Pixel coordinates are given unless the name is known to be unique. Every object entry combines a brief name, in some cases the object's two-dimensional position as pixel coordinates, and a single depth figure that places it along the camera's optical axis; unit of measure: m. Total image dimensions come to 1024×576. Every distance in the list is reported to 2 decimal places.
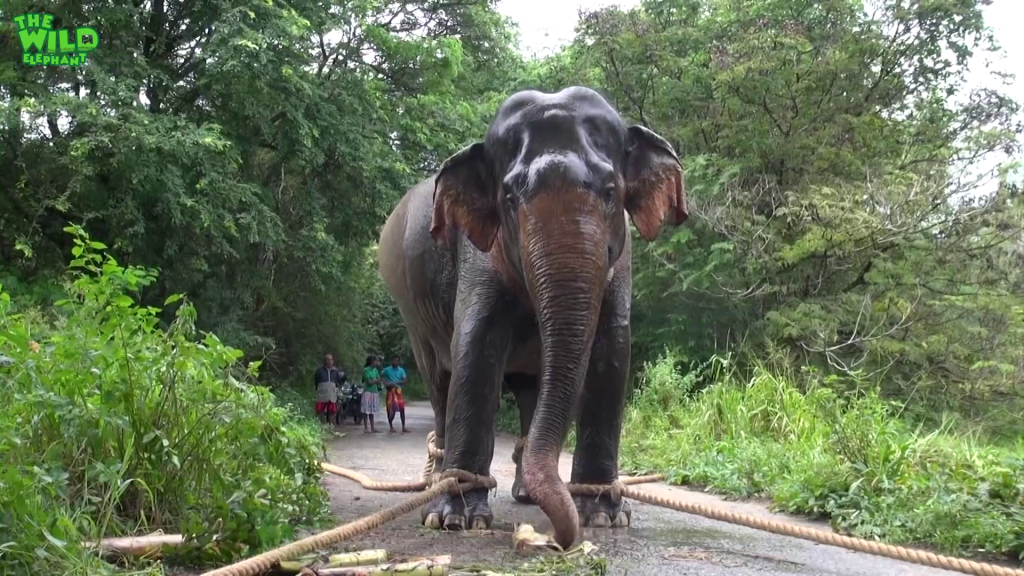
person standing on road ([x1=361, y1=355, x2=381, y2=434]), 16.67
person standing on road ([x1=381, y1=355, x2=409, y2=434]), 17.03
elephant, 3.86
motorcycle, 19.20
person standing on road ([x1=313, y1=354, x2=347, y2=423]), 16.39
